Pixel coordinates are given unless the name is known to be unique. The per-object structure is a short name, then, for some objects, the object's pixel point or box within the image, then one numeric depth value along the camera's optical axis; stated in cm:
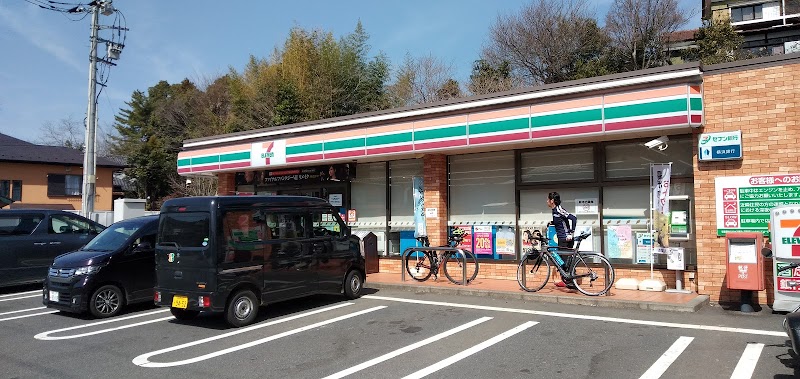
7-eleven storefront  908
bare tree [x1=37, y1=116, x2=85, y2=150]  5595
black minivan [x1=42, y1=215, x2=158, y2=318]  851
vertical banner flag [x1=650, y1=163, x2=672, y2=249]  962
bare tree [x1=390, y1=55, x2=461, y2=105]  3195
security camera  959
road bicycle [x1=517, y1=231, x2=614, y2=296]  941
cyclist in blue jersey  980
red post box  816
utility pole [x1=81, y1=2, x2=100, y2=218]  1722
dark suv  1125
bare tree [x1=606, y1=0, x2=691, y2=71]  3045
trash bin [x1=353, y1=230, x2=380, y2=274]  1298
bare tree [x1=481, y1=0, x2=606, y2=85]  3119
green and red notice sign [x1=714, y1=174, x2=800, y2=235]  855
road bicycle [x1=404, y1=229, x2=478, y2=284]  1134
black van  759
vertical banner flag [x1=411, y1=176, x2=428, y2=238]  1277
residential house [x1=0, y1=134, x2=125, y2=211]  3284
